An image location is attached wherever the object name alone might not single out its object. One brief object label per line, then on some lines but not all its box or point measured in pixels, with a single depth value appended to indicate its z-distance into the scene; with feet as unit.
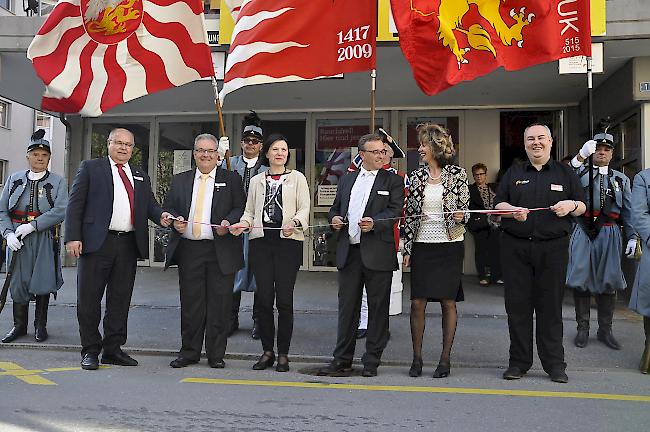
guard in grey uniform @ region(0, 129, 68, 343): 20.57
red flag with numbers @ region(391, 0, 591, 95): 17.37
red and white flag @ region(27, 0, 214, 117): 17.88
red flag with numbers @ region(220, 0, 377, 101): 18.69
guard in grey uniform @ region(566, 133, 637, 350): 19.88
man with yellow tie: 17.47
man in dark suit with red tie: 17.33
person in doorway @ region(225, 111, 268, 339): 21.04
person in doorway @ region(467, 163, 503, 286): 32.99
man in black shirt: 16.10
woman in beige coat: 17.07
